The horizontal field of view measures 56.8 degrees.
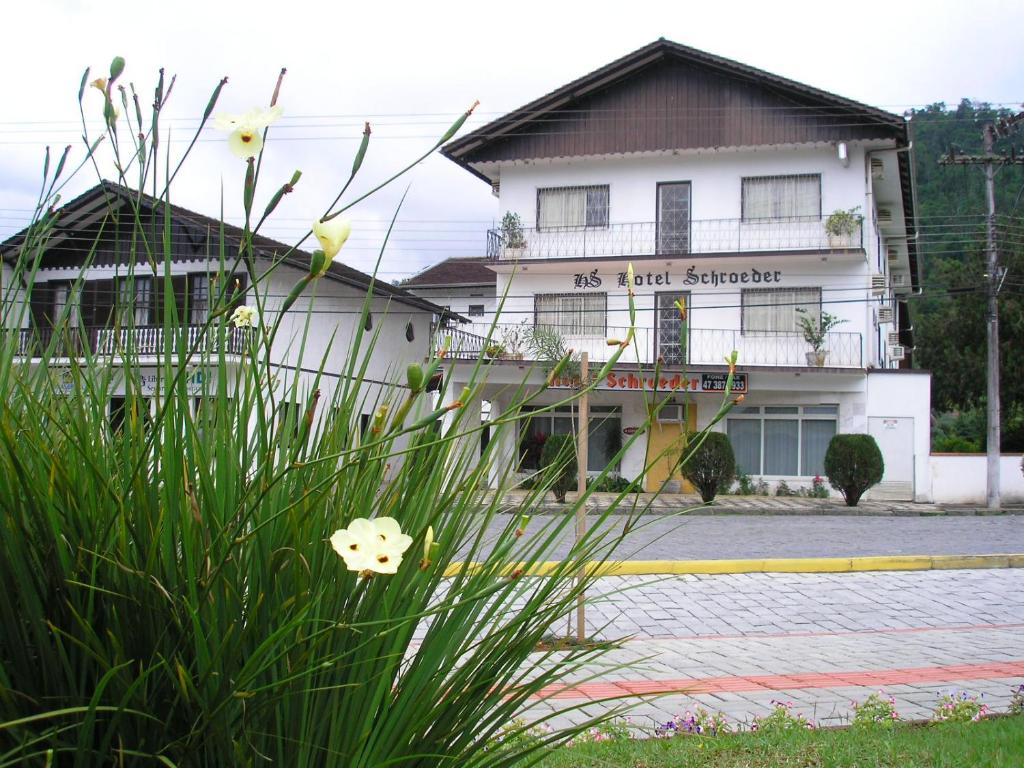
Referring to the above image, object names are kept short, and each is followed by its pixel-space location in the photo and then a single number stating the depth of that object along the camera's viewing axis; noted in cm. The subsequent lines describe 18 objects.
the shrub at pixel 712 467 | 2336
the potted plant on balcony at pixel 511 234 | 2800
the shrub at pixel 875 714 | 442
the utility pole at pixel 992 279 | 2378
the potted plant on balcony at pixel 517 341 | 2530
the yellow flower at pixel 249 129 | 142
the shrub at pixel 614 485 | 2139
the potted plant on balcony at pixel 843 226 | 2519
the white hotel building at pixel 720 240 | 2548
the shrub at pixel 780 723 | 432
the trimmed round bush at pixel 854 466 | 2300
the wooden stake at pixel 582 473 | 514
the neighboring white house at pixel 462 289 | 4200
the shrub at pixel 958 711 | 461
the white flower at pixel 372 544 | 118
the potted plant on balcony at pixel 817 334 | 2511
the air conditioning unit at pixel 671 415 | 2725
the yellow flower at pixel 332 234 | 133
